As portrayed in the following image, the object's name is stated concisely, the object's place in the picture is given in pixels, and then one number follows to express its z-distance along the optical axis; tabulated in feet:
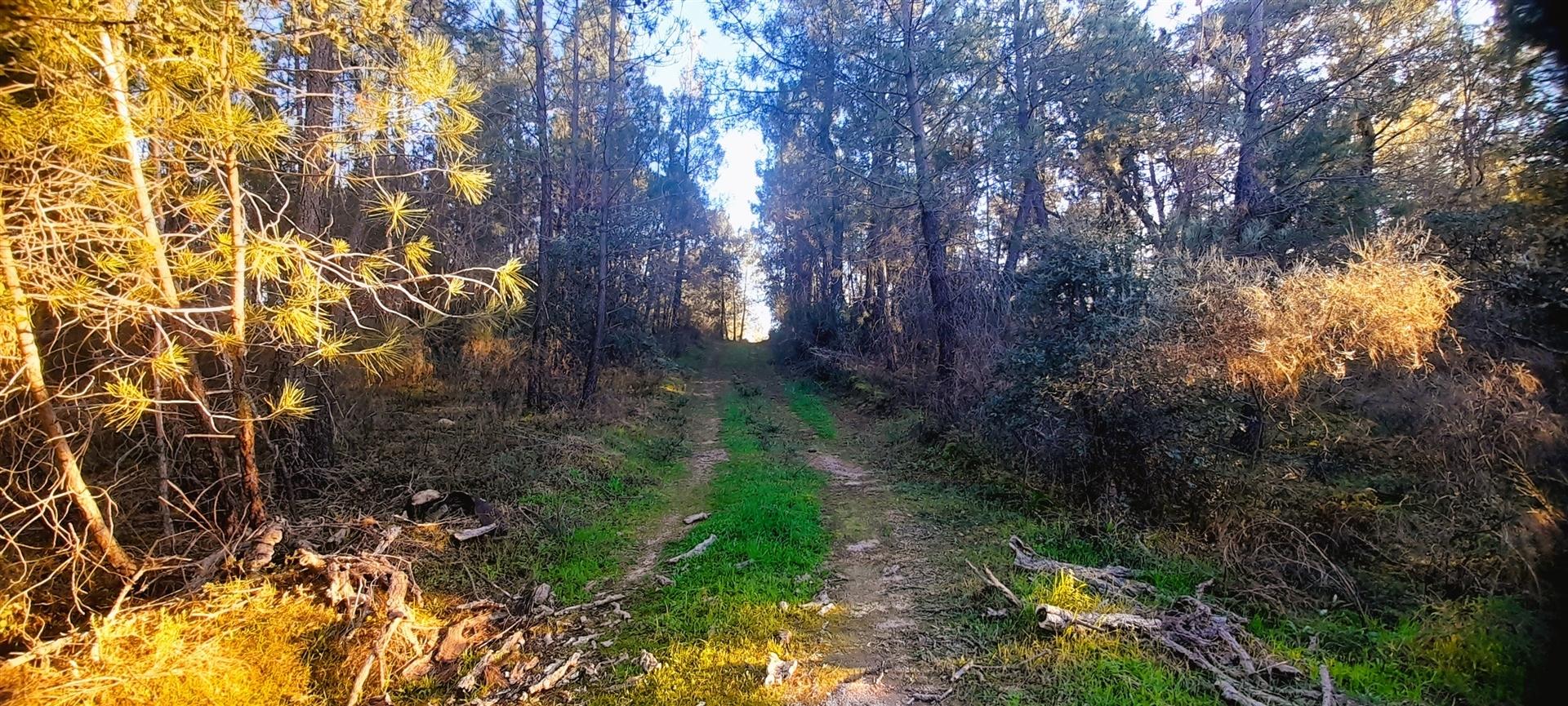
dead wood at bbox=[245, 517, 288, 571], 13.03
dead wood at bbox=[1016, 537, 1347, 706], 10.23
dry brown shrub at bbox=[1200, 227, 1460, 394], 16.40
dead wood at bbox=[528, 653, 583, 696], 11.50
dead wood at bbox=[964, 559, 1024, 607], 13.96
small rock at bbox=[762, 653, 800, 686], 11.46
